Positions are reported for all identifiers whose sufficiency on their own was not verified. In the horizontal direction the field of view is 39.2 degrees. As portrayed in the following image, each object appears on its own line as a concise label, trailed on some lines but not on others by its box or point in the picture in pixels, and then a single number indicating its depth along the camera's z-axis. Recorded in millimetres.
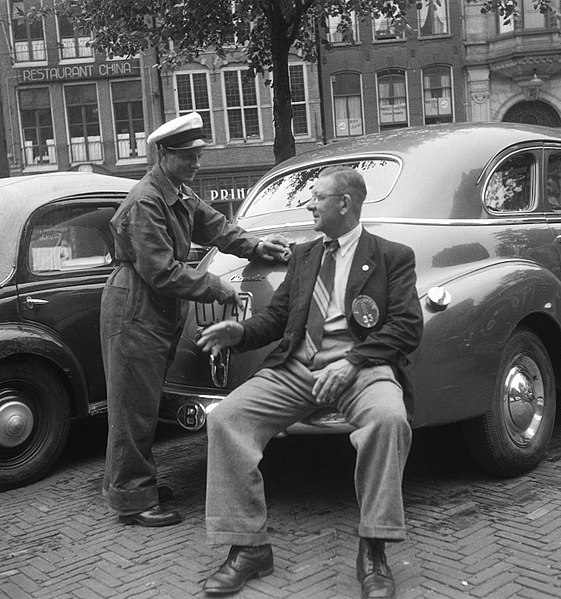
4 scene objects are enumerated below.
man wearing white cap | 3768
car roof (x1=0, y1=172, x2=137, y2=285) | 4828
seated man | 3039
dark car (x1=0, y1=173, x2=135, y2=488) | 4695
